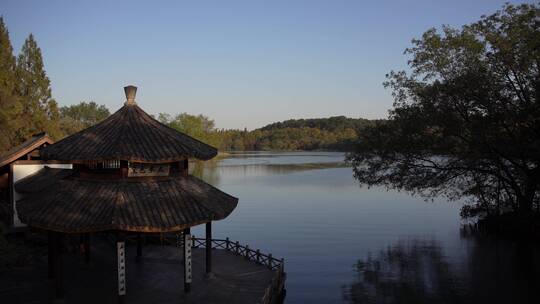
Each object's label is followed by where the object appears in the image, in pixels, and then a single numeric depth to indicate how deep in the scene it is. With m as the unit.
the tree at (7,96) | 32.62
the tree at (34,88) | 43.47
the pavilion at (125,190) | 14.12
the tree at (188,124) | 122.93
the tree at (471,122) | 28.41
